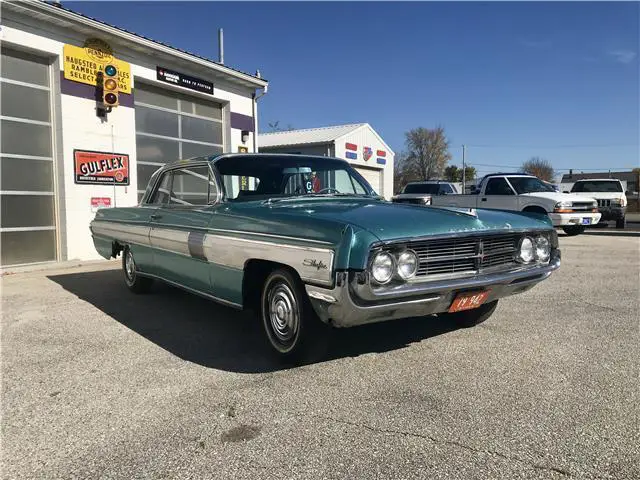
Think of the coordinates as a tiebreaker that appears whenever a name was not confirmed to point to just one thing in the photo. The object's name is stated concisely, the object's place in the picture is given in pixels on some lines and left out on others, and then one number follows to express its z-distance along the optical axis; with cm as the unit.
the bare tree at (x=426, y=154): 7031
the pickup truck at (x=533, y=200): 1283
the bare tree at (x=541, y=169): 7981
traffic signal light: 984
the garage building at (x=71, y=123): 882
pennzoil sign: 932
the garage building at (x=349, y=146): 2248
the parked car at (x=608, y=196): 1678
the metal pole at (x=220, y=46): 1434
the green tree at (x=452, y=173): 7500
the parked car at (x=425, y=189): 1855
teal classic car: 303
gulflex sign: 959
